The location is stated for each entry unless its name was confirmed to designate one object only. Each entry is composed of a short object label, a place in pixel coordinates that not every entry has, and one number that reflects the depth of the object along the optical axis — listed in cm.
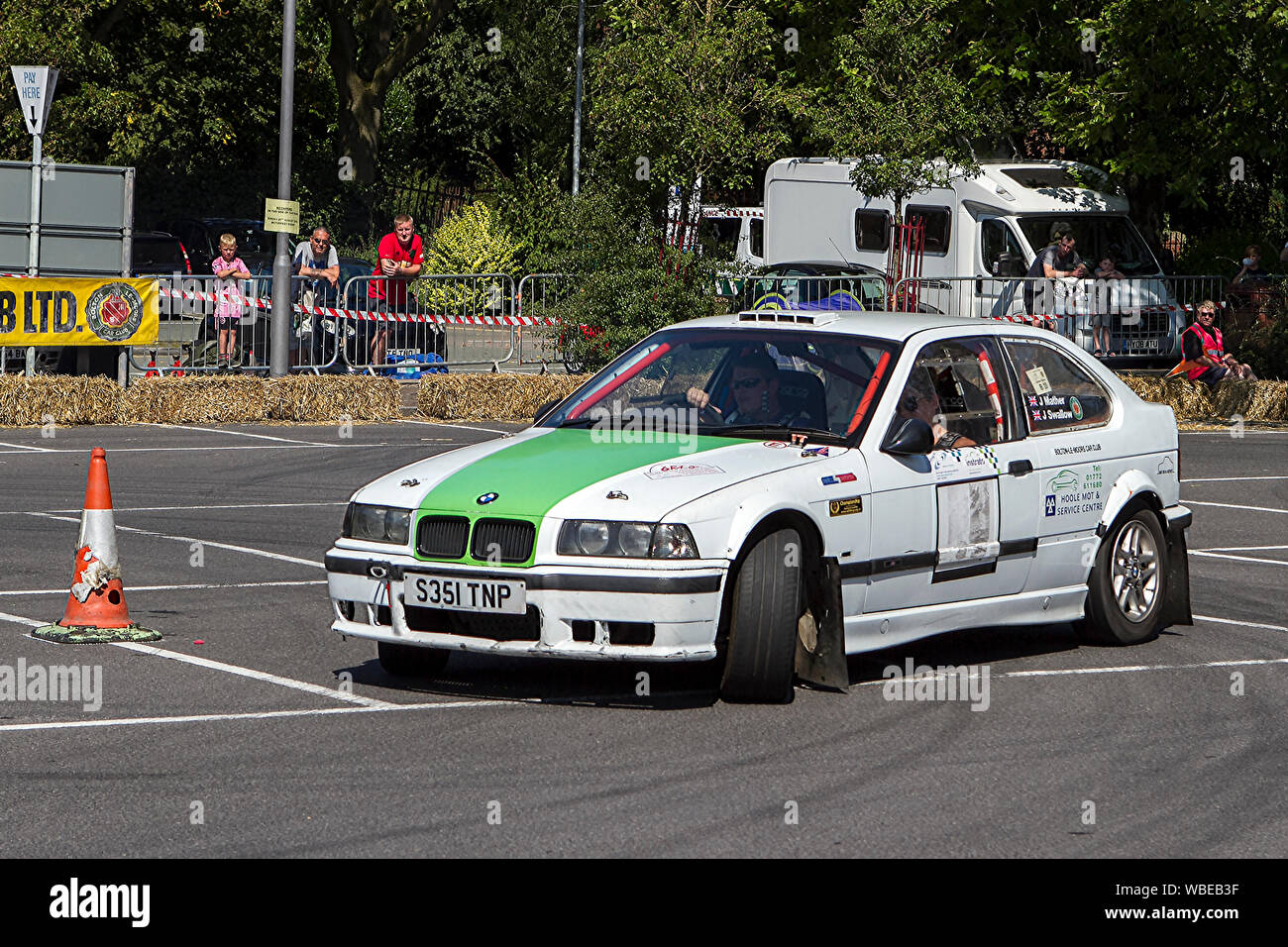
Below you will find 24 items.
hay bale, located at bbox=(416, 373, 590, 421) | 2156
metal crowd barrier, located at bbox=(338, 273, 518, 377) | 2402
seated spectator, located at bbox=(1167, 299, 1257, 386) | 2359
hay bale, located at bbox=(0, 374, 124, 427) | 1942
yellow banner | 2039
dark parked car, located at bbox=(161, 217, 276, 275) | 3728
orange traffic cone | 938
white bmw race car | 763
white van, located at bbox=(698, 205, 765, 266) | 3455
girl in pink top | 2291
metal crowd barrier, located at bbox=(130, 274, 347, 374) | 2256
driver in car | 869
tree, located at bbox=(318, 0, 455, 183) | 4109
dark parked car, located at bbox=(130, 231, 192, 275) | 3272
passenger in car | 876
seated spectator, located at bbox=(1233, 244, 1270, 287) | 2700
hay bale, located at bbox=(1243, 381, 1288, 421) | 2320
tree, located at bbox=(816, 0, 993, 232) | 2753
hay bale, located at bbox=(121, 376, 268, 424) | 2033
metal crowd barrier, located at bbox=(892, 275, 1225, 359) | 2581
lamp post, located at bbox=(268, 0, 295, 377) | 2228
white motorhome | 2619
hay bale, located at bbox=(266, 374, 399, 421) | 2109
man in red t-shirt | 2397
